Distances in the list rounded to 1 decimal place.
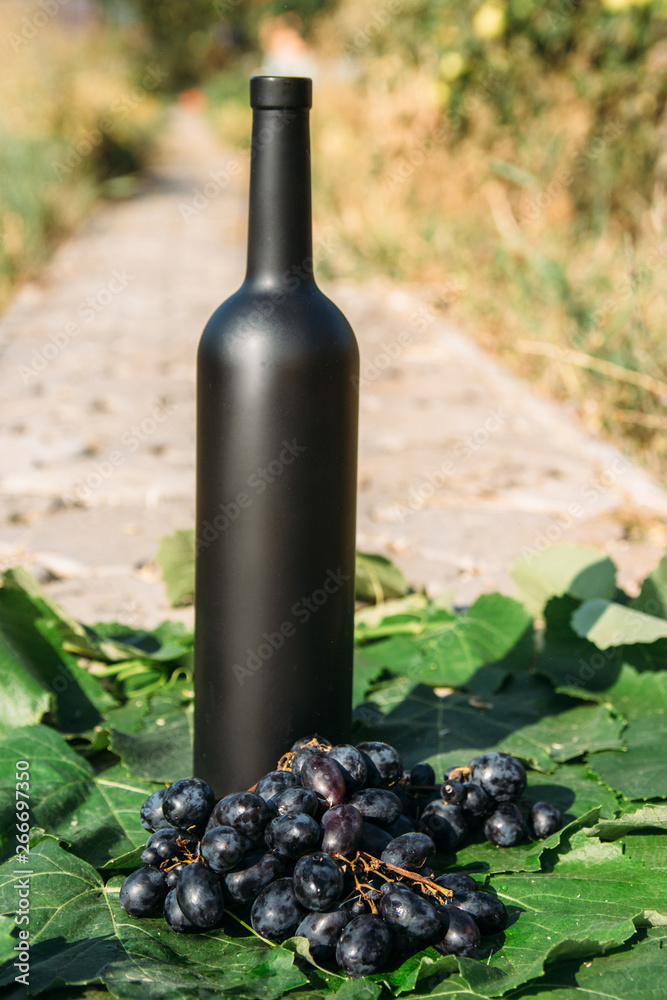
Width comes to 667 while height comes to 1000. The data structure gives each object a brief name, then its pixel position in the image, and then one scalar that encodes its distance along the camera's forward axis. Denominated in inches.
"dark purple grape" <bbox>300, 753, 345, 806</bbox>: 42.4
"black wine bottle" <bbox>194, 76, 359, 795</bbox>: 43.5
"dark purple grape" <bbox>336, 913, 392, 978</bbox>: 40.7
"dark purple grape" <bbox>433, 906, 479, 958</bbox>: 41.2
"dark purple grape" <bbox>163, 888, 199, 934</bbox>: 41.6
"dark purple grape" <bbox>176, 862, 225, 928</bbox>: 41.3
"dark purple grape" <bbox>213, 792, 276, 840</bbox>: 41.8
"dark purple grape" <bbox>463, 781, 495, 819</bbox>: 44.1
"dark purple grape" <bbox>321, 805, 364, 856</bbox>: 41.5
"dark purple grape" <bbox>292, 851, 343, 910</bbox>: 40.8
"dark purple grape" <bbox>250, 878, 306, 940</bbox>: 41.3
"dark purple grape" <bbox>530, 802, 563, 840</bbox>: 44.4
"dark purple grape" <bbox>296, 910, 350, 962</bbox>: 40.9
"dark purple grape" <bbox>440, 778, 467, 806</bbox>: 44.1
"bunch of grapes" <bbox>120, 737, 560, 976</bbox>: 40.9
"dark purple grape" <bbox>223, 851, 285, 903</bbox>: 41.6
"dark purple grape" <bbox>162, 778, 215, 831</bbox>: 42.4
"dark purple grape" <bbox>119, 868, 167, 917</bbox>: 41.8
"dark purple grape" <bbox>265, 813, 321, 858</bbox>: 41.4
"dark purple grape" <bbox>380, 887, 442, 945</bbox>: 40.8
